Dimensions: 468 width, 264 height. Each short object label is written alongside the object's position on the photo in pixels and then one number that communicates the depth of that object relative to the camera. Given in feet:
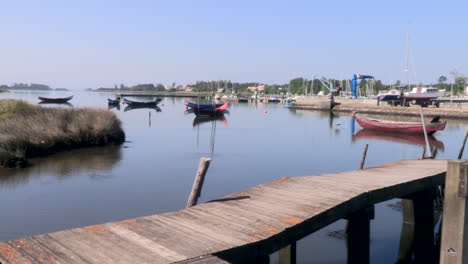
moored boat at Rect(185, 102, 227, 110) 222.89
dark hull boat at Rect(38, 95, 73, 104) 386.91
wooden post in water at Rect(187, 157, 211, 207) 31.04
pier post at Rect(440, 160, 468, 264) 21.20
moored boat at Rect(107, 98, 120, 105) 356.14
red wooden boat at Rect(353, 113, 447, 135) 140.36
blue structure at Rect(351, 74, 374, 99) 316.40
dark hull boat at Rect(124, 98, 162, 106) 341.41
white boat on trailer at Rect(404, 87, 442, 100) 261.44
